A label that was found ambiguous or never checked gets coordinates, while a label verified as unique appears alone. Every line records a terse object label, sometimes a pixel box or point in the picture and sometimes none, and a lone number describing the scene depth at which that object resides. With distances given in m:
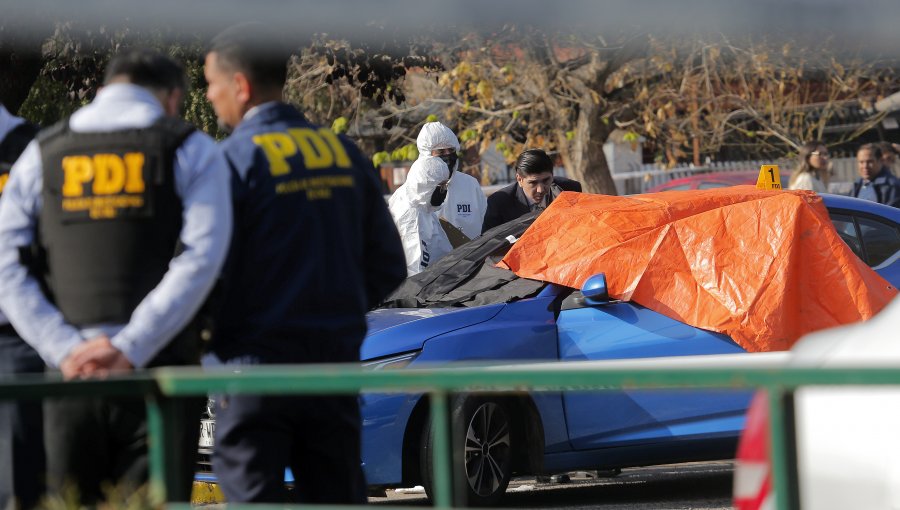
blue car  14.98
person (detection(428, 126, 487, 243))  20.16
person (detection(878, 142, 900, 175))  28.09
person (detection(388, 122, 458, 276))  19.08
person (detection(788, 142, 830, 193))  24.19
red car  44.84
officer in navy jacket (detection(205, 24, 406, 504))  8.02
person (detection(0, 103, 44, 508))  8.68
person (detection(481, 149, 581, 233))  19.89
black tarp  16.30
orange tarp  15.79
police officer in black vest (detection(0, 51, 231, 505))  7.89
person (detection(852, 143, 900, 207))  26.66
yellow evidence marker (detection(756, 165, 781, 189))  19.83
